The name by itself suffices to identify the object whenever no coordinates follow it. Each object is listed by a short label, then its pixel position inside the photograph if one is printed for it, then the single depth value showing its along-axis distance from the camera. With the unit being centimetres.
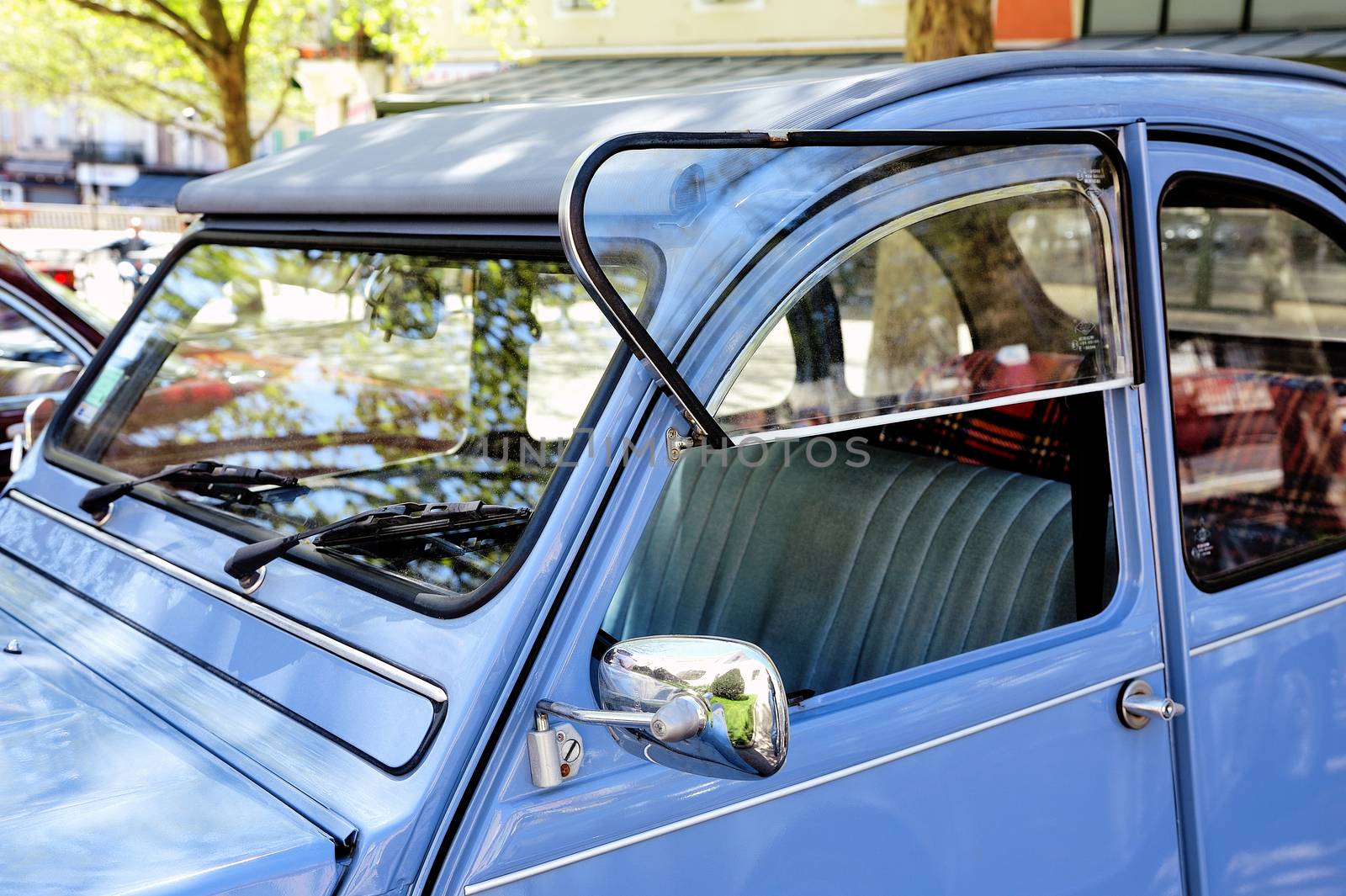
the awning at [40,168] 5566
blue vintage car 140
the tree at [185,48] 1373
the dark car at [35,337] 552
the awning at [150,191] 5634
